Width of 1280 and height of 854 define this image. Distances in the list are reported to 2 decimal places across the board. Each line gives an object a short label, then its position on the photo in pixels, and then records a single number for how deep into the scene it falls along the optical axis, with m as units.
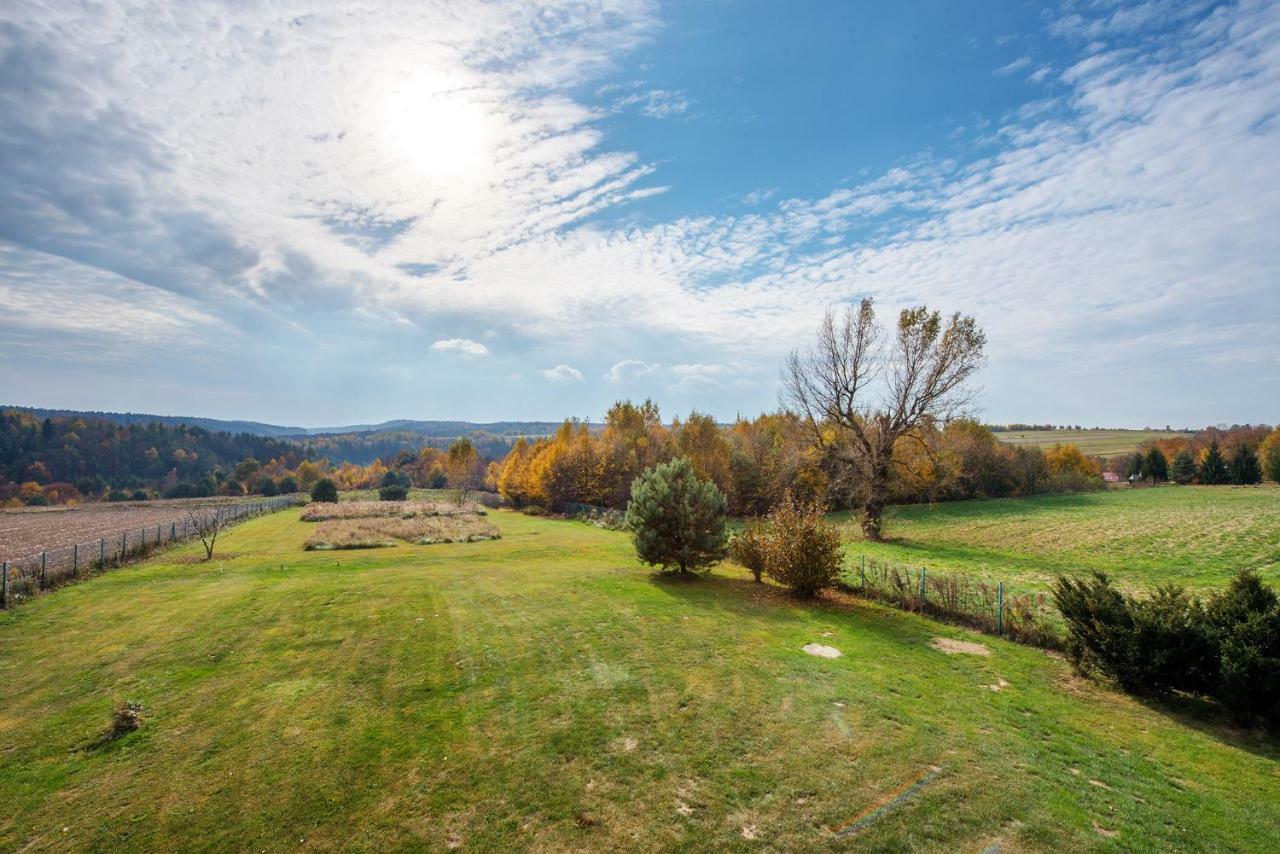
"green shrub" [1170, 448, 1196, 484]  62.91
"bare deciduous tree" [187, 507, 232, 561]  24.08
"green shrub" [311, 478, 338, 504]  66.81
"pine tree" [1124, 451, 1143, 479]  69.38
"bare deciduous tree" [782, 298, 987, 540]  27.92
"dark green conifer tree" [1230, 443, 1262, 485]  58.03
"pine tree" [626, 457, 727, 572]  19.09
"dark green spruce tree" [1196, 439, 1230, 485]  59.72
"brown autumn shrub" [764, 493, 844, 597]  16.09
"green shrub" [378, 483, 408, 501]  69.94
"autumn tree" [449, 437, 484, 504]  82.56
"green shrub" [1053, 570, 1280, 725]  8.30
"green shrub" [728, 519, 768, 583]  18.27
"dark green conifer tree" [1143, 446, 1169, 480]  67.25
